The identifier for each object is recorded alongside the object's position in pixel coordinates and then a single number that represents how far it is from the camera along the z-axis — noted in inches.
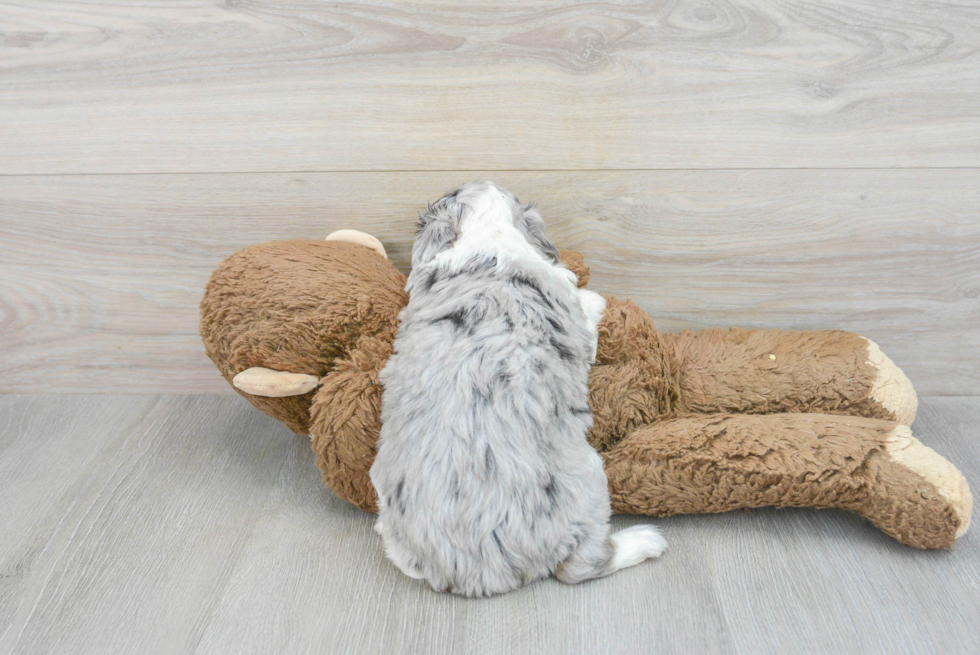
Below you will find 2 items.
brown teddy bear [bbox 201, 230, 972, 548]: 34.6
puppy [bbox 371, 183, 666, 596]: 31.3
